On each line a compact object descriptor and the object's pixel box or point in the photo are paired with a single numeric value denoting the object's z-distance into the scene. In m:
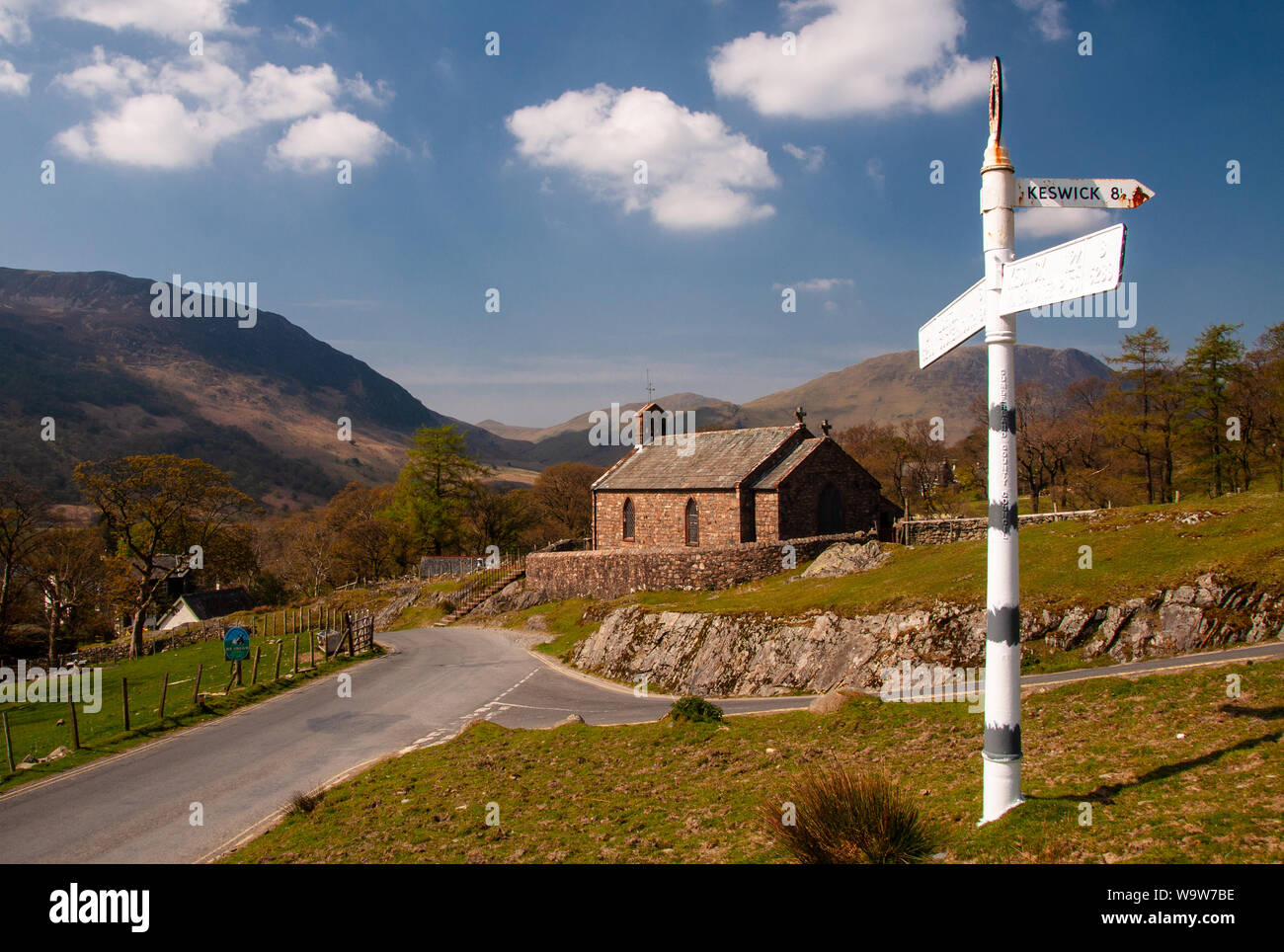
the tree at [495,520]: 70.12
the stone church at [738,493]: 38.44
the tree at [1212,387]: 41.25
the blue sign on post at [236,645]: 23.92
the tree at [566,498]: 79.00
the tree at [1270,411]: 41.16
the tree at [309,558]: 68.38
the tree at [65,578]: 49.25
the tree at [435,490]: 63.62
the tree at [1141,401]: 43.44
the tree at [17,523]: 41.41
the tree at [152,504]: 43.00
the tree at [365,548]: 67.38
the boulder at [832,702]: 14.08
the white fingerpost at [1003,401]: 6.29
